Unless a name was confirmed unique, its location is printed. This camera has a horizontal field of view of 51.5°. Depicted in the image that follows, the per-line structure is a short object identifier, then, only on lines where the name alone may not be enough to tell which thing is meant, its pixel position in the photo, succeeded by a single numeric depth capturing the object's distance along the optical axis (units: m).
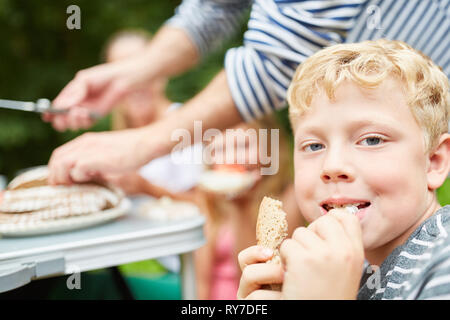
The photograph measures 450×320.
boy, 0.50
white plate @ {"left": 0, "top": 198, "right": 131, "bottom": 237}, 0.83
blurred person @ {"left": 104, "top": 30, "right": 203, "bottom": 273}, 1.88
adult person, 0.77
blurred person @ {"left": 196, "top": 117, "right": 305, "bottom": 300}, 1.52
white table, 0.75
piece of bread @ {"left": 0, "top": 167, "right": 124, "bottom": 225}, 0.85
